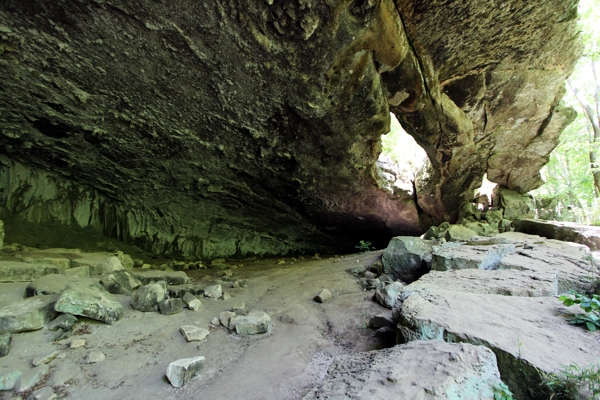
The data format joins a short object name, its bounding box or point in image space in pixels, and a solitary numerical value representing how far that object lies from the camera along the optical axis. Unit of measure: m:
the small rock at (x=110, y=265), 3.82
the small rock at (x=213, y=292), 3.44
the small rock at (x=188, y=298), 3.06
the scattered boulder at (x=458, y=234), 5.34
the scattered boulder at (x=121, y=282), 3.18
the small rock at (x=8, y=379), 1.69
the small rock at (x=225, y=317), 2.69
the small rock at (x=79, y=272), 3.45
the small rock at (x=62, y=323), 2.24
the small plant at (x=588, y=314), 1.68
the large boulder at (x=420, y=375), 1.29
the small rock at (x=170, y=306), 2.85
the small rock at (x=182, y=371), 1.81
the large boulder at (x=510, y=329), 1.41
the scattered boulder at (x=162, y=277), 3.74
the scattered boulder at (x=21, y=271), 3.02
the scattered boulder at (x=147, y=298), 2.83
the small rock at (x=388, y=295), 2.96
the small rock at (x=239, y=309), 2.95
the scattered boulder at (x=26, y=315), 2.13
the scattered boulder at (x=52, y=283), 2.63
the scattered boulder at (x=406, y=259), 4.07
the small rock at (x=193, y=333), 2.38
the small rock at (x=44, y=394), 1.61
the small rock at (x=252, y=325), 2.55
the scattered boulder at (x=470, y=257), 3.37
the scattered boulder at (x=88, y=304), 2.32
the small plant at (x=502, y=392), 1.24
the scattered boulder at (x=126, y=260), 4.97
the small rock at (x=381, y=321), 2.45
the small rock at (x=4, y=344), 1.93
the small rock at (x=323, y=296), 3.41
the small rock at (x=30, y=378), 1.68
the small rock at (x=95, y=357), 1.99
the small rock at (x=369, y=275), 4.27
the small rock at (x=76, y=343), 2.12
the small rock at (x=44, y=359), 1.89
